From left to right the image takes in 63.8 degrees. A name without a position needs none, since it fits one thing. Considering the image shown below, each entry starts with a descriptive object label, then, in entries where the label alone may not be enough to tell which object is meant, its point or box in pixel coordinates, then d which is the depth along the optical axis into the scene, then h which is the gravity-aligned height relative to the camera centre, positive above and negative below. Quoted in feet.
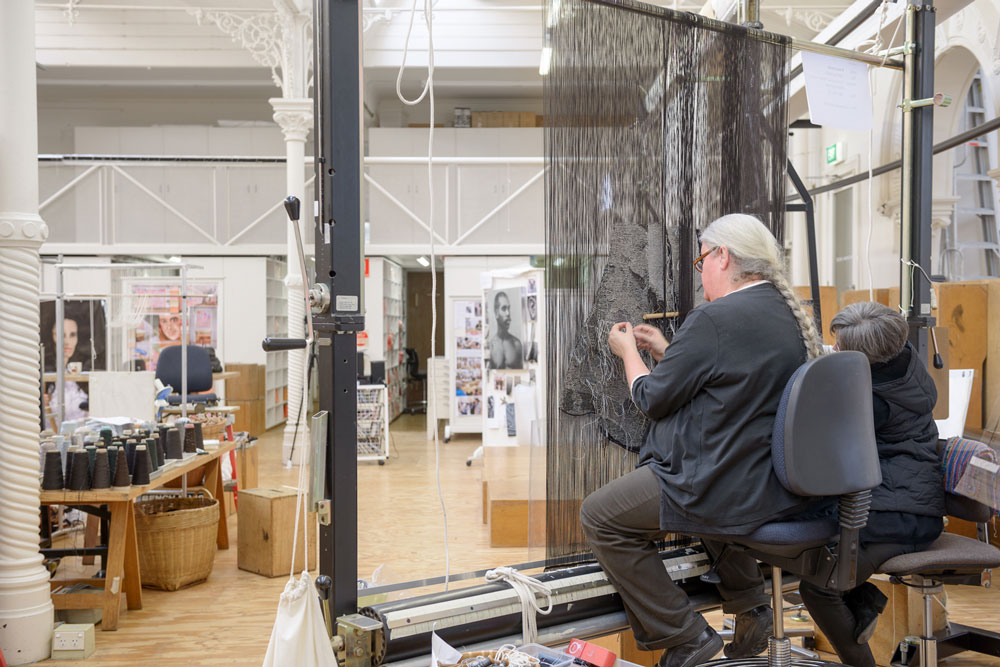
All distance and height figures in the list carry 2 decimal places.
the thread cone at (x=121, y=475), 11.40 -2.10
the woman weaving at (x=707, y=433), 6.04 -0.84
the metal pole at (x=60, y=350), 15.21 -0.44
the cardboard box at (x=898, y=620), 9.45 -3.54
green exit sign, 27.17 +5.85
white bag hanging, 5.24 -2.01
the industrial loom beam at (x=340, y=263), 5.72 +0.45
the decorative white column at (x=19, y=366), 9.98 -0.47
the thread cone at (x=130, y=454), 11.79 -1.87
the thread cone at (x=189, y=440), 14.32 -2.02
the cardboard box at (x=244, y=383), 31.17 -2.19
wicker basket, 12.76 -3.49
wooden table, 11.14 -3.30
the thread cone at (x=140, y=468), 11.60 -2.04
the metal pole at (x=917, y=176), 9.31 +1.74
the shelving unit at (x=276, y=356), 33.58 -1.32
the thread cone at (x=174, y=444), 13.35 -1.96
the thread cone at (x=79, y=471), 11.14 -1.99
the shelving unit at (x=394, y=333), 33.99 -0.32
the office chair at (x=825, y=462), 5.83 -1.02
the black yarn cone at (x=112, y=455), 11.50 -1.84
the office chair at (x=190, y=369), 23.18 -1.21
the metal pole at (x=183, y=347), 15.94 -0.39
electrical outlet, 10.14 -3.96
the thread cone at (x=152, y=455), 12.44 -1.99
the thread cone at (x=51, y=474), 11.27 -2.05
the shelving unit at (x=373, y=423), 24.84 -3.03
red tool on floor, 6.00 -2.48
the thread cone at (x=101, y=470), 11.24 -2.00
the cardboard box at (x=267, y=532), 13.53 -3.50
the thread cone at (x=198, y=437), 14.48 -2.00
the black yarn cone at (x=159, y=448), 12.82 -1.97
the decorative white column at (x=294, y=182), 24.25 +4.44
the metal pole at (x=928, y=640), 7.88 -3.13
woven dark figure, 7.15 +1.31
